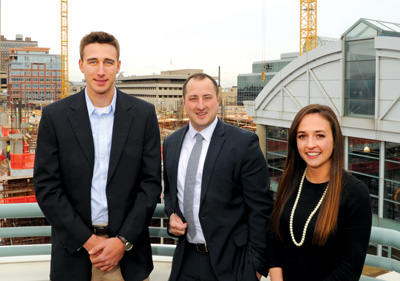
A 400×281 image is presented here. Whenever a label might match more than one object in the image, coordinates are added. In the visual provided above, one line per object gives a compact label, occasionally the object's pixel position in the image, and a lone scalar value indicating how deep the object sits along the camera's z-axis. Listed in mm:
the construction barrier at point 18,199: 18141
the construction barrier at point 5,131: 36906
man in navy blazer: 2551
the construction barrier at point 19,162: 22567
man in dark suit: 2619
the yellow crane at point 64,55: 72375
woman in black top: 2180
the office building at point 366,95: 15977
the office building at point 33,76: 117875
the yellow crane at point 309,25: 66438
